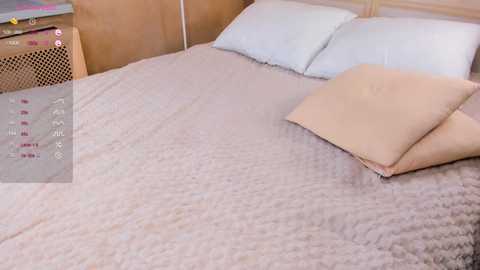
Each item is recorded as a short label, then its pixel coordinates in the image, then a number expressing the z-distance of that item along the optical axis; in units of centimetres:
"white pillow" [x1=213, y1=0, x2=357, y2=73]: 182
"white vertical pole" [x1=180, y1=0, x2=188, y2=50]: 244
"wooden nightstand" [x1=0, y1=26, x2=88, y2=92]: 176
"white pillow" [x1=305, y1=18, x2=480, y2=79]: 151
